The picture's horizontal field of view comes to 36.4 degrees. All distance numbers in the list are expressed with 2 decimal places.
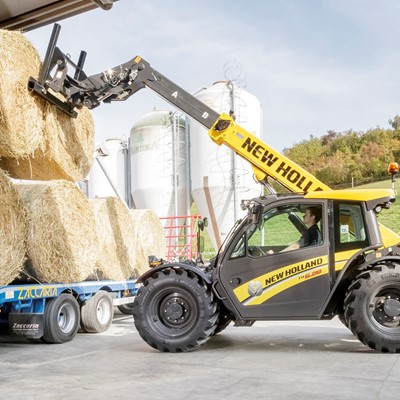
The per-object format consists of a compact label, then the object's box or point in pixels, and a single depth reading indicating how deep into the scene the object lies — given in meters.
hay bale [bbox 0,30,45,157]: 7.04
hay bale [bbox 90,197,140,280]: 10.29
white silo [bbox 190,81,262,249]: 19.28
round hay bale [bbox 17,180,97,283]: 8.07
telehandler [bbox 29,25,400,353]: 6.98
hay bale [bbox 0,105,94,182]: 7.91
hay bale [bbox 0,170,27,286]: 7.33
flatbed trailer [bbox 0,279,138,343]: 7.85
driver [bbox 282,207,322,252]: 7.34
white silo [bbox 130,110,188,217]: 21.59
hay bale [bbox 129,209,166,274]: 12.02
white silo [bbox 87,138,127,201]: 25.19
